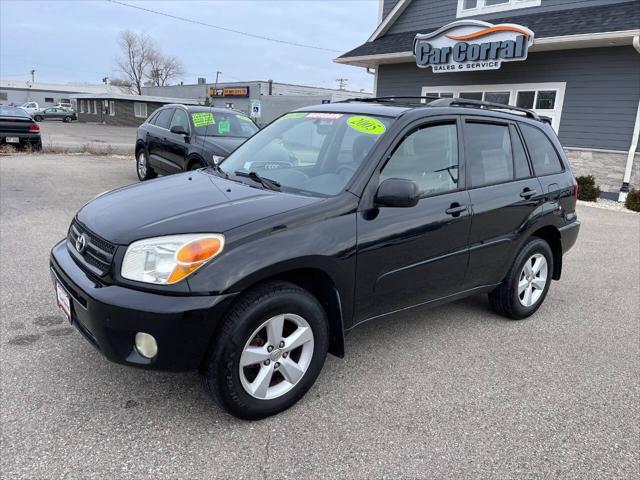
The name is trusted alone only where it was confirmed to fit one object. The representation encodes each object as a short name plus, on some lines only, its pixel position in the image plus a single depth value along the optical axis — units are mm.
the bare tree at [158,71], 80312
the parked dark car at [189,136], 8305
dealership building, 11523
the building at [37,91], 77256
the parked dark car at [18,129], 14375
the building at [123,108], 49750
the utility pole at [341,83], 72800
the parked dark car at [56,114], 49519
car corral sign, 12039
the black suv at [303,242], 2461
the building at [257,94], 36250
